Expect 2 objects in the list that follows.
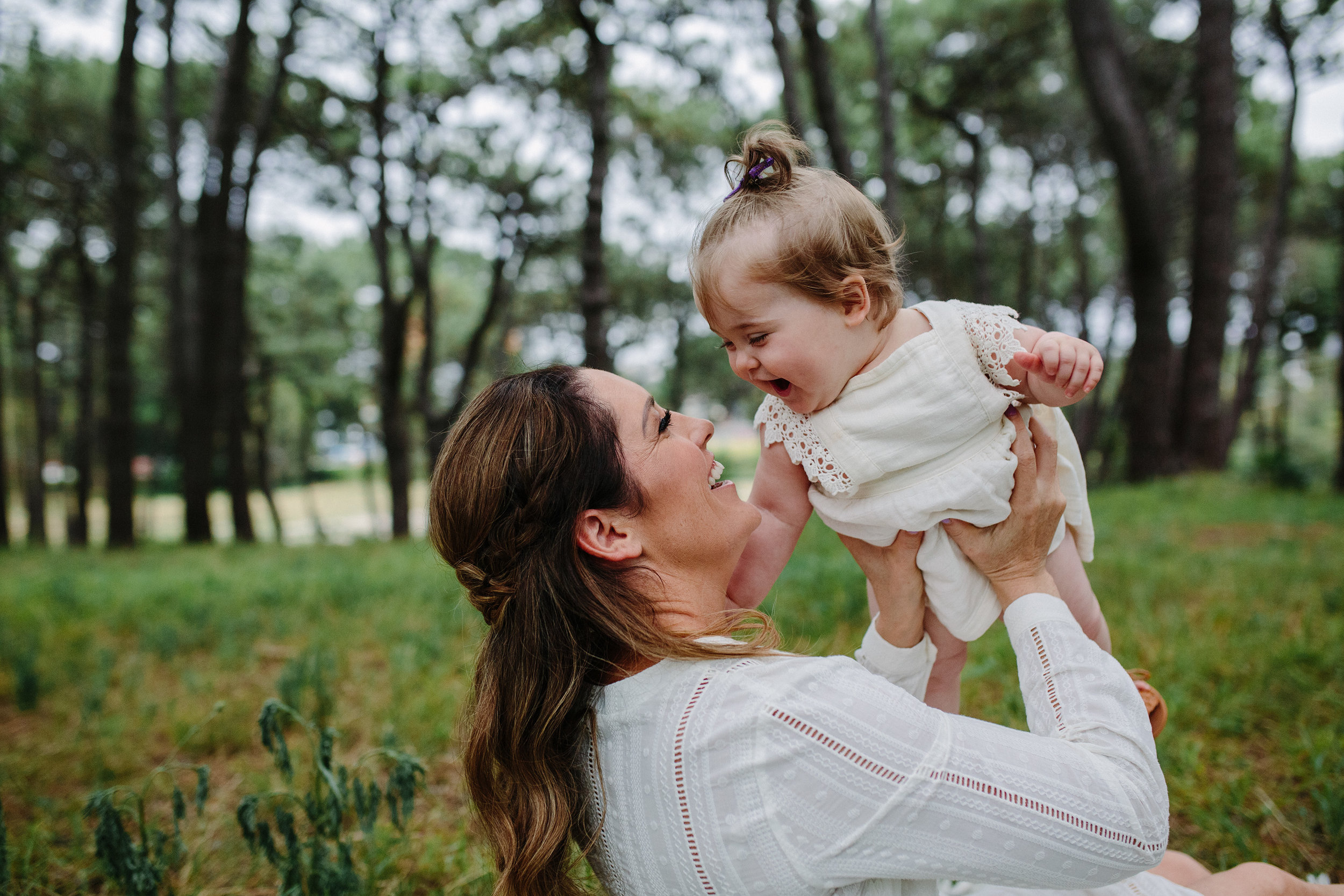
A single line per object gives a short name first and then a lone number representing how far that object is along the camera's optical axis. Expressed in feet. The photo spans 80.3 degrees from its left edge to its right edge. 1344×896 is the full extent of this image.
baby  5.44
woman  3.67
